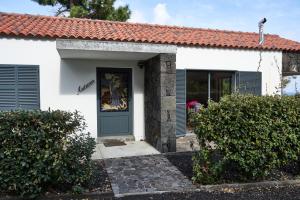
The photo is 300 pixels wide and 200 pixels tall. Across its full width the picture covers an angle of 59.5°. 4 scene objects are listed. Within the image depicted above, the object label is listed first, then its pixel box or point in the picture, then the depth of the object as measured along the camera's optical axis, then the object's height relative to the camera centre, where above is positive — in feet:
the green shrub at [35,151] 13.47 -2.90
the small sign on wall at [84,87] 27.11 +0.83
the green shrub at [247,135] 15.47 -2.41
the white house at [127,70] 23.54 +2.72
